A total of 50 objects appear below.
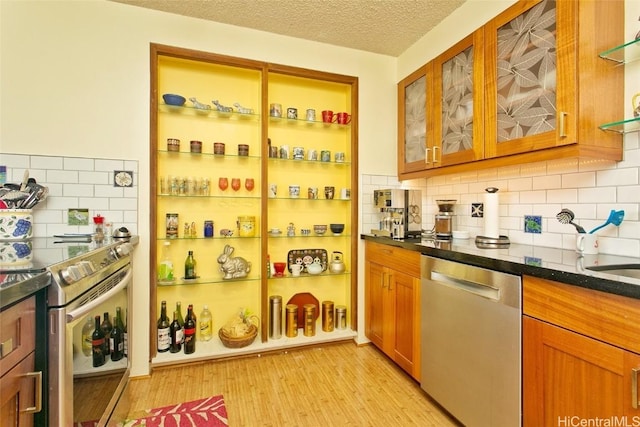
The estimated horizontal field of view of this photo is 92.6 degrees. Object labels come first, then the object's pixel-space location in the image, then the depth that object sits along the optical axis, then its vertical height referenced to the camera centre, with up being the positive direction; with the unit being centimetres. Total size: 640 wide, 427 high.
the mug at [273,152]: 261 +52
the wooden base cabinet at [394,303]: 197 -66
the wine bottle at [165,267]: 233 -41
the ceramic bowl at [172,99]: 228 +86
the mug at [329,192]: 276 +19
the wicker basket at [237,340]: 232 -97
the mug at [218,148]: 245 +52
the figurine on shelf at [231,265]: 245 -42
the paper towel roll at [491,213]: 195 +0
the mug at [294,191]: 266 +19
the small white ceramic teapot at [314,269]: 267 -49
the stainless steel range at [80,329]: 96 -41
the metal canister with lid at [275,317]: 252 -86
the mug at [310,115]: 270 +87
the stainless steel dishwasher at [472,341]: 132 -64
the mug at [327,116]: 273 +87
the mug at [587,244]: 148 -15
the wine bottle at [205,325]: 244 -89
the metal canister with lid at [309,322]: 259 -93
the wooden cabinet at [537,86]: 139 +66
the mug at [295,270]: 265 -50
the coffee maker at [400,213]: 236 +0
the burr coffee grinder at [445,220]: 227 -5
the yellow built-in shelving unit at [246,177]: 238 +29
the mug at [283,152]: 264 +53
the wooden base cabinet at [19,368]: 80 -43
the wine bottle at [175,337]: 228 -92
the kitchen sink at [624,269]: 127 -24
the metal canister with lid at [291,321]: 256 -91
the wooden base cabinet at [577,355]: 96 -50
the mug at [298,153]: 266 +52
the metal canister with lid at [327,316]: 268 -91
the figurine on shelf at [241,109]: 249 +85
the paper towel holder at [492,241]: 188 -18
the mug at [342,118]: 277 +86
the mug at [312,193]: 274 +18
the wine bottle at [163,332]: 223 -87
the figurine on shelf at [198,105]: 239 +86
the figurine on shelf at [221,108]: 244 +85
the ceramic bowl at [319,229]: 274 -14
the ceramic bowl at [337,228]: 275 -14
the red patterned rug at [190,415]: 164 -113
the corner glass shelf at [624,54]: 141 +74
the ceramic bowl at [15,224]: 165 -6
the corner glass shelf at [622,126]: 137 +40
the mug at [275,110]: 260 +88
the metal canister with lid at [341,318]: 273 -94
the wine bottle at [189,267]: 241 -43
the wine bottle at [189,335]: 226 -90
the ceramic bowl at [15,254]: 104 -16
